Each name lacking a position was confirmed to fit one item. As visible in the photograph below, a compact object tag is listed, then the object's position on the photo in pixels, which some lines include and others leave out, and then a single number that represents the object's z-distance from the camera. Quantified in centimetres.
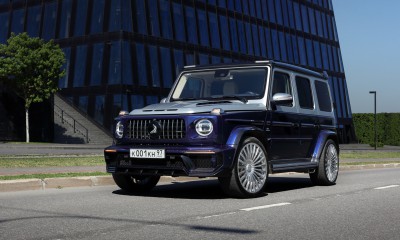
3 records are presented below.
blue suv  837
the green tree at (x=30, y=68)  3519
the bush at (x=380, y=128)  6022
